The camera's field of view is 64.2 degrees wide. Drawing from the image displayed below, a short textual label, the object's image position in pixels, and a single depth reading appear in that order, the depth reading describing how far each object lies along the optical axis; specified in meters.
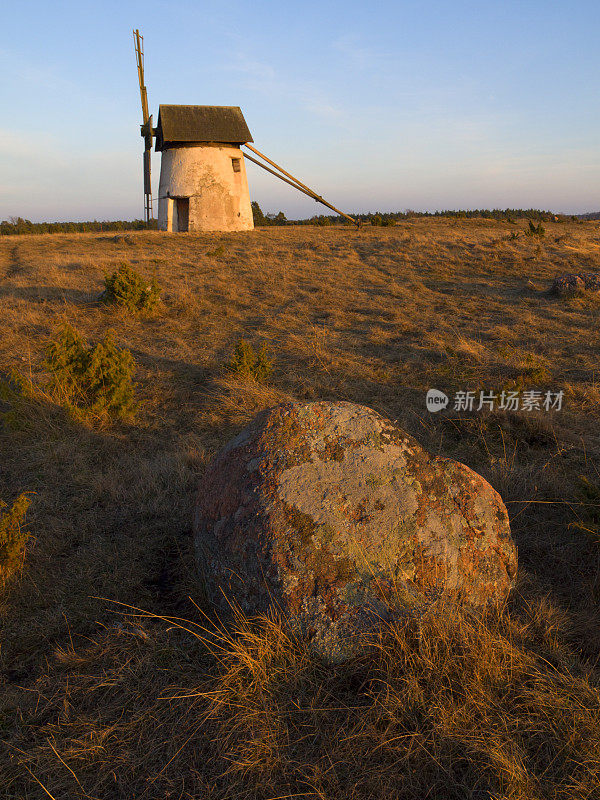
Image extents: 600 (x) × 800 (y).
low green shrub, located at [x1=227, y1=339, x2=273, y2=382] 6.00
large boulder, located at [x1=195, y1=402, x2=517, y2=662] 2.11
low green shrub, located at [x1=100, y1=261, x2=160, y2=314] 8.79
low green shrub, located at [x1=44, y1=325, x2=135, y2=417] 5.09
